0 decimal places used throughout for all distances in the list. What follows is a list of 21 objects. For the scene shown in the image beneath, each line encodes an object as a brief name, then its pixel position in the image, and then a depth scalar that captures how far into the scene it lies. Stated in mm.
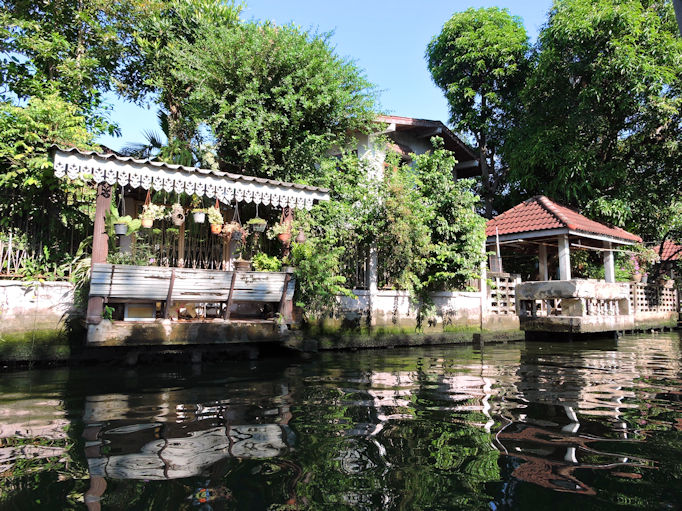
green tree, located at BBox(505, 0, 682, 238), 15977
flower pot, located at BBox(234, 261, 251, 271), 9000
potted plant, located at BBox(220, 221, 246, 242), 9680
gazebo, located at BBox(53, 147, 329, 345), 7395
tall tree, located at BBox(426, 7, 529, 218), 22016
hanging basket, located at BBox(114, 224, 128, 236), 8023
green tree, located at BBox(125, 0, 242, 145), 14839
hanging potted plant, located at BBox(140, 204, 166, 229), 8516
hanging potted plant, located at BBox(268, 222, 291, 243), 9172
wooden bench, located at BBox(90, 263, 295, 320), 7410
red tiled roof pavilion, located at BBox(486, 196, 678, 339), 13242
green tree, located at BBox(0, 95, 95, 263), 8602
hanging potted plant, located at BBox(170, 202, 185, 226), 9117
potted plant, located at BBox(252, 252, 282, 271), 9298
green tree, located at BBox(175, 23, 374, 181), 12266
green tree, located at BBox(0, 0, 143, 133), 12203
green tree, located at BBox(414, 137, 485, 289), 12016
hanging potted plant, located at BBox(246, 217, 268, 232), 9273
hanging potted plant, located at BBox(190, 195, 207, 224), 9047
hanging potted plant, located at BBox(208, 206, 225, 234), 9359
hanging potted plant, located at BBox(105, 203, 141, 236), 7944
